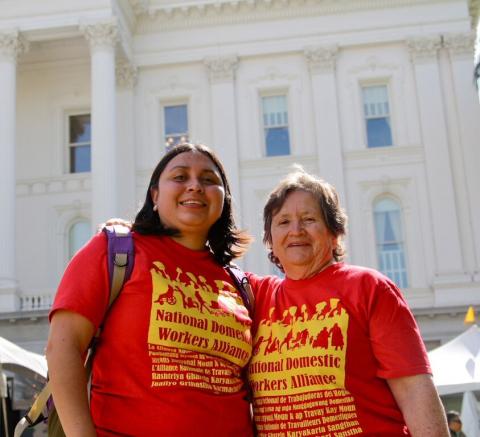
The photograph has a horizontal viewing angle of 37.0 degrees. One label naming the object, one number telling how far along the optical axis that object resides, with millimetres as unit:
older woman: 2699
